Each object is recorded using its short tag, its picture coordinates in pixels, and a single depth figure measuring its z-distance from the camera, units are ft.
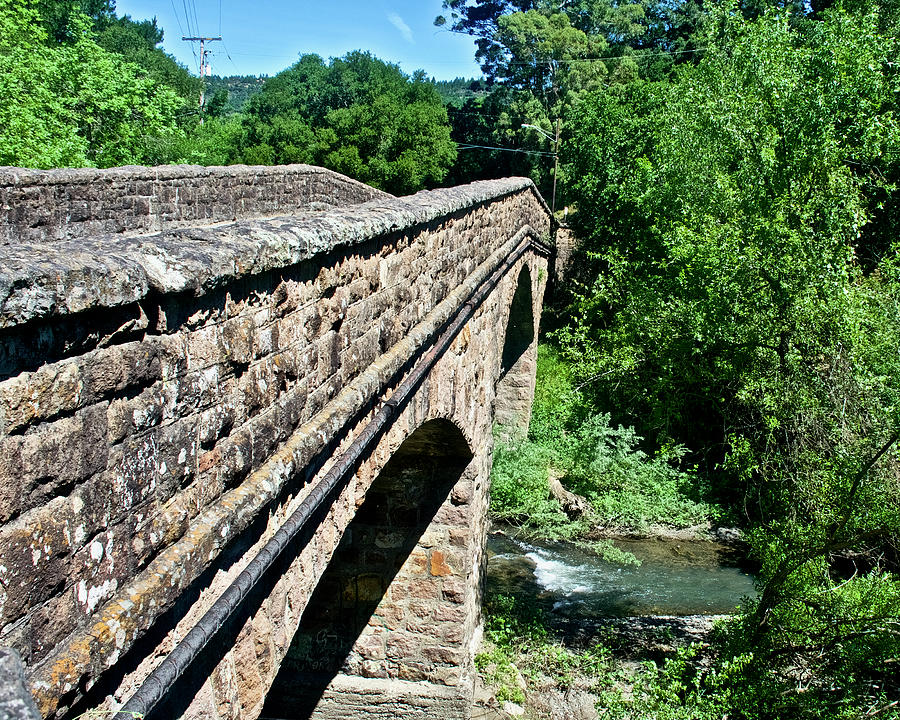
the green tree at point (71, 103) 32.17
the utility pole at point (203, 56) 134.72
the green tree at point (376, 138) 88.84
